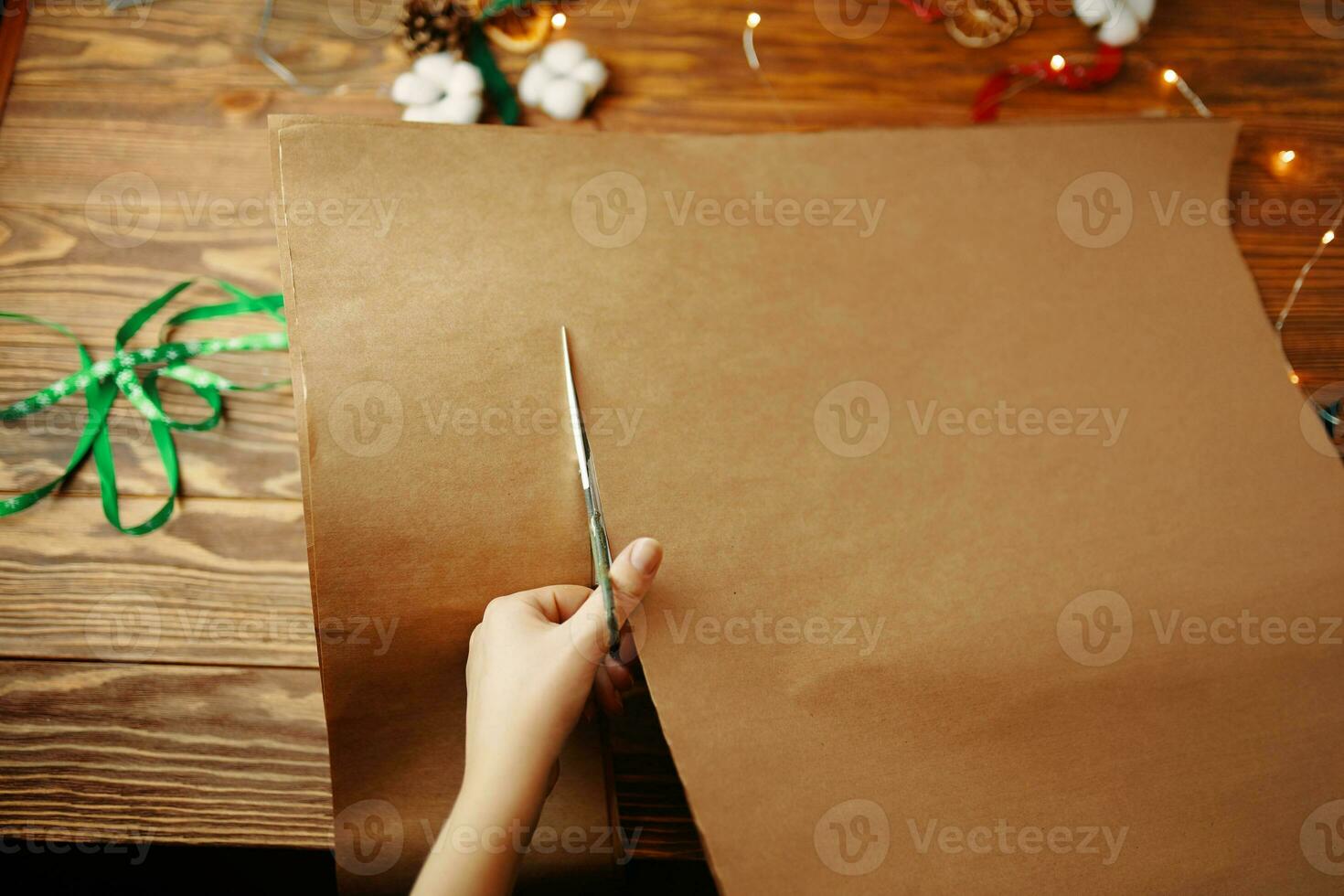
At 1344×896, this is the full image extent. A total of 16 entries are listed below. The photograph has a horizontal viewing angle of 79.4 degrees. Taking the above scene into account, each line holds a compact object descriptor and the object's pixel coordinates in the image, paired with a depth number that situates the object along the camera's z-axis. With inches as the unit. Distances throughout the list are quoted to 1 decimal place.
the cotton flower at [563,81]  29.9
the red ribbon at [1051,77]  31.8
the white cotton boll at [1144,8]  31.9
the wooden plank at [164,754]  24.1
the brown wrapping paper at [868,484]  21.8
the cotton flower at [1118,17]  31.8
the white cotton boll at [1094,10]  31.9
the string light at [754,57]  31.6
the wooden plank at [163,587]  25.4
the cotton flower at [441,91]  29.5
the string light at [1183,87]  32.4
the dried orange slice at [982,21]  32.3
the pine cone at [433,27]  30.1
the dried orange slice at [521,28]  31.4
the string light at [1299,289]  28.2
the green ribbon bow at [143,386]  26.4
